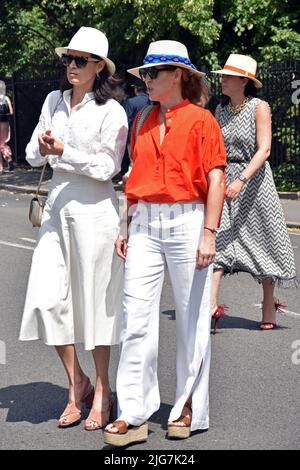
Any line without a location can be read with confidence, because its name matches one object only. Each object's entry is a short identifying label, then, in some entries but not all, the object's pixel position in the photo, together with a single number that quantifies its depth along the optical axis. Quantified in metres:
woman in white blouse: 5.64
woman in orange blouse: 5.33
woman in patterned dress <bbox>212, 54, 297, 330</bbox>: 7.90
